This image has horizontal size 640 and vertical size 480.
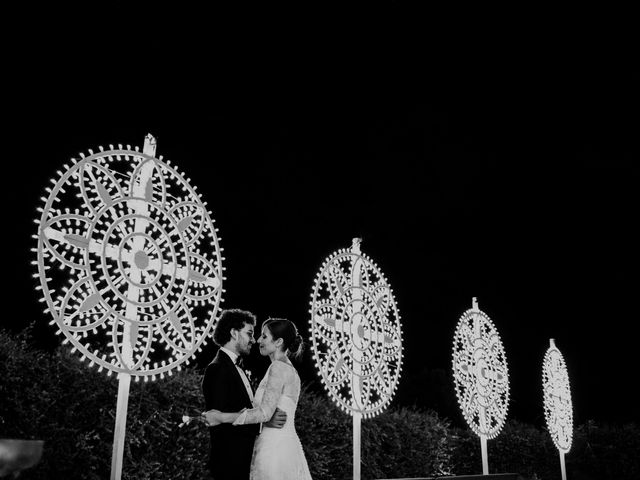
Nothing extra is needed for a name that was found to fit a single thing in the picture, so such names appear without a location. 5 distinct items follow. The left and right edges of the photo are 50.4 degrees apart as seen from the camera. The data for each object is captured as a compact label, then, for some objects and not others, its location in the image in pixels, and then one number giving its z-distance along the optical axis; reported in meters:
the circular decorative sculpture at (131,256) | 4.41
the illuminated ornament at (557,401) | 14.21
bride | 4.71
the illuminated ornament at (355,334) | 7.36
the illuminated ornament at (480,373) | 10.60
